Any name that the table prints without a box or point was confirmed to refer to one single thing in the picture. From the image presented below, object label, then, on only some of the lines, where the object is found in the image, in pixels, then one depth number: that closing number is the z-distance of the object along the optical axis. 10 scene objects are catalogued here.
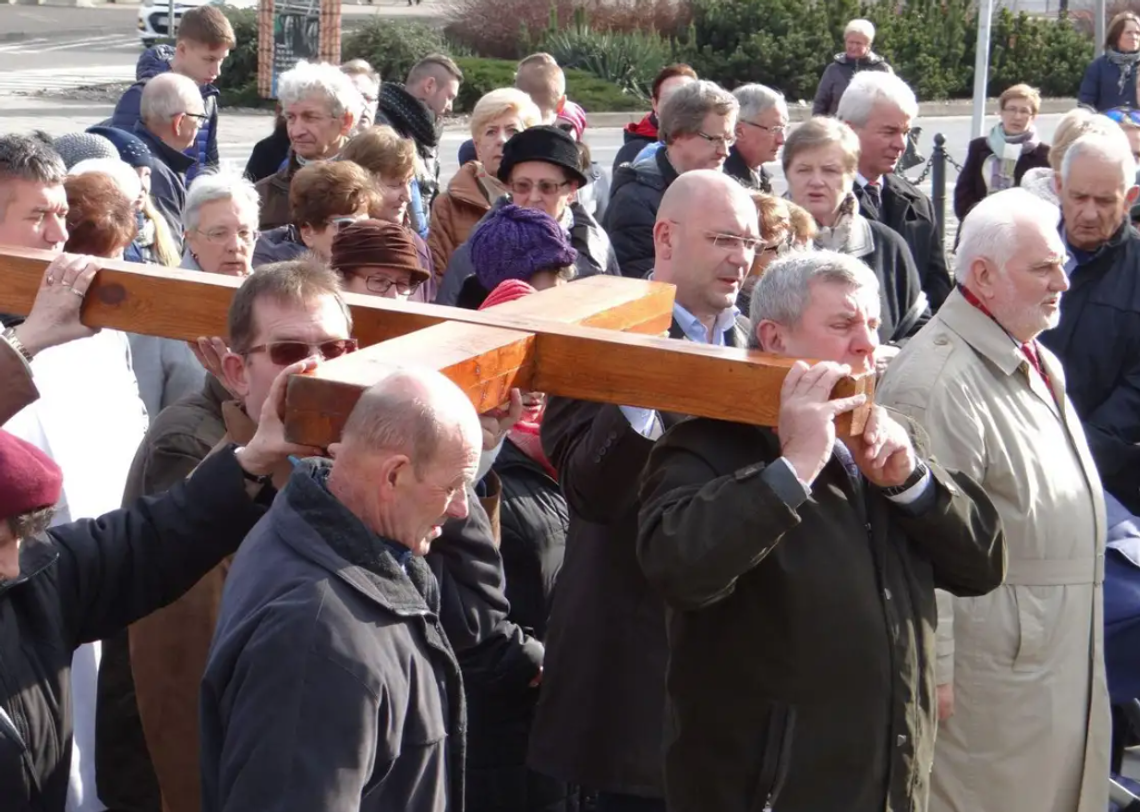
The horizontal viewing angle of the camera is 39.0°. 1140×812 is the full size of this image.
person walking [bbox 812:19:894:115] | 13.51
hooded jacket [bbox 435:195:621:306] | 5.62
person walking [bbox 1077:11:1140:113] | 13.58
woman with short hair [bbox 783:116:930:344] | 6.09
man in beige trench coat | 4.02
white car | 26.57
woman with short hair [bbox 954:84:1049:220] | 10.96
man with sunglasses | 3.00
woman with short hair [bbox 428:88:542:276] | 7.03
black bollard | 12.52
